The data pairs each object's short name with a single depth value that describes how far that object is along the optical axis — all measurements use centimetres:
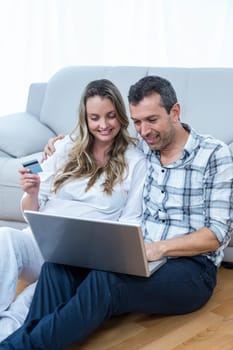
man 245
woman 270
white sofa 331
